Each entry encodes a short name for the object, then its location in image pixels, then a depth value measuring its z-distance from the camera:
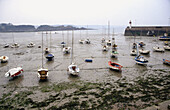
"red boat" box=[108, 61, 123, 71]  17.67
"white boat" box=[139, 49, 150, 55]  27.68
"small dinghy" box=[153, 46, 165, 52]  29.75
